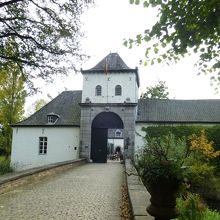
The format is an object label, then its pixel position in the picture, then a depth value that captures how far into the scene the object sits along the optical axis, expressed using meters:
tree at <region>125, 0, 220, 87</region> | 5.79
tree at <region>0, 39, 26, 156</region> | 31.93
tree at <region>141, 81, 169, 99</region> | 44.09
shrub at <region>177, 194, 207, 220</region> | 5.99
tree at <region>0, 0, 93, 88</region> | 12.77
